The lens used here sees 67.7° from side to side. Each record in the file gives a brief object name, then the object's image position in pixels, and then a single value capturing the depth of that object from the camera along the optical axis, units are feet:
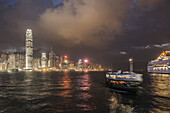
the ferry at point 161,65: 479.82
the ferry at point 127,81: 132.71
